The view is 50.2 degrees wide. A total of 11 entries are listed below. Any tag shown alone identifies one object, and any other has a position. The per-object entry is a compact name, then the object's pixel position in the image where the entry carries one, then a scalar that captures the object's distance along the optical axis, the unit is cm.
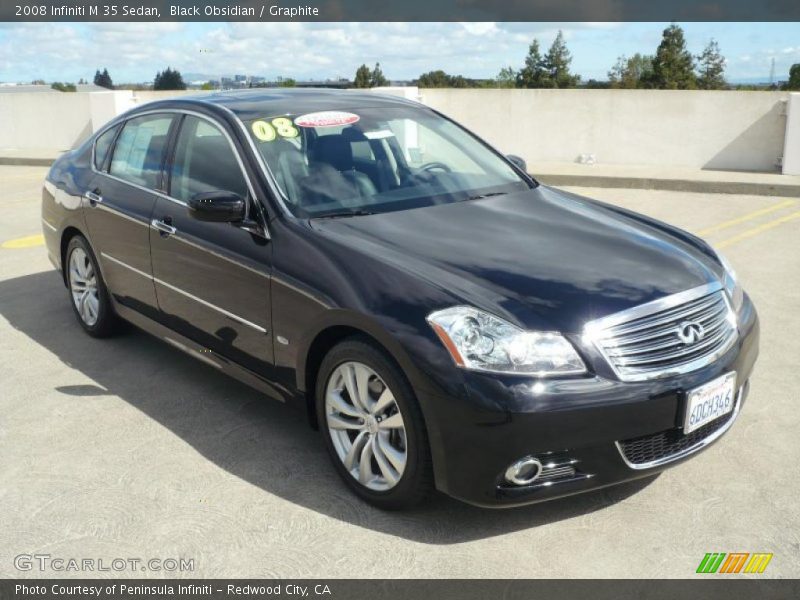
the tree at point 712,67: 11186
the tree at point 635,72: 10462
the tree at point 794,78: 9374
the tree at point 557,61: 11975
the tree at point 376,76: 11019
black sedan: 316
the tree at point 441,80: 9159
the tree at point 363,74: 11006
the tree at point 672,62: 10056
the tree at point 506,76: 11620
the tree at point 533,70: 11838
